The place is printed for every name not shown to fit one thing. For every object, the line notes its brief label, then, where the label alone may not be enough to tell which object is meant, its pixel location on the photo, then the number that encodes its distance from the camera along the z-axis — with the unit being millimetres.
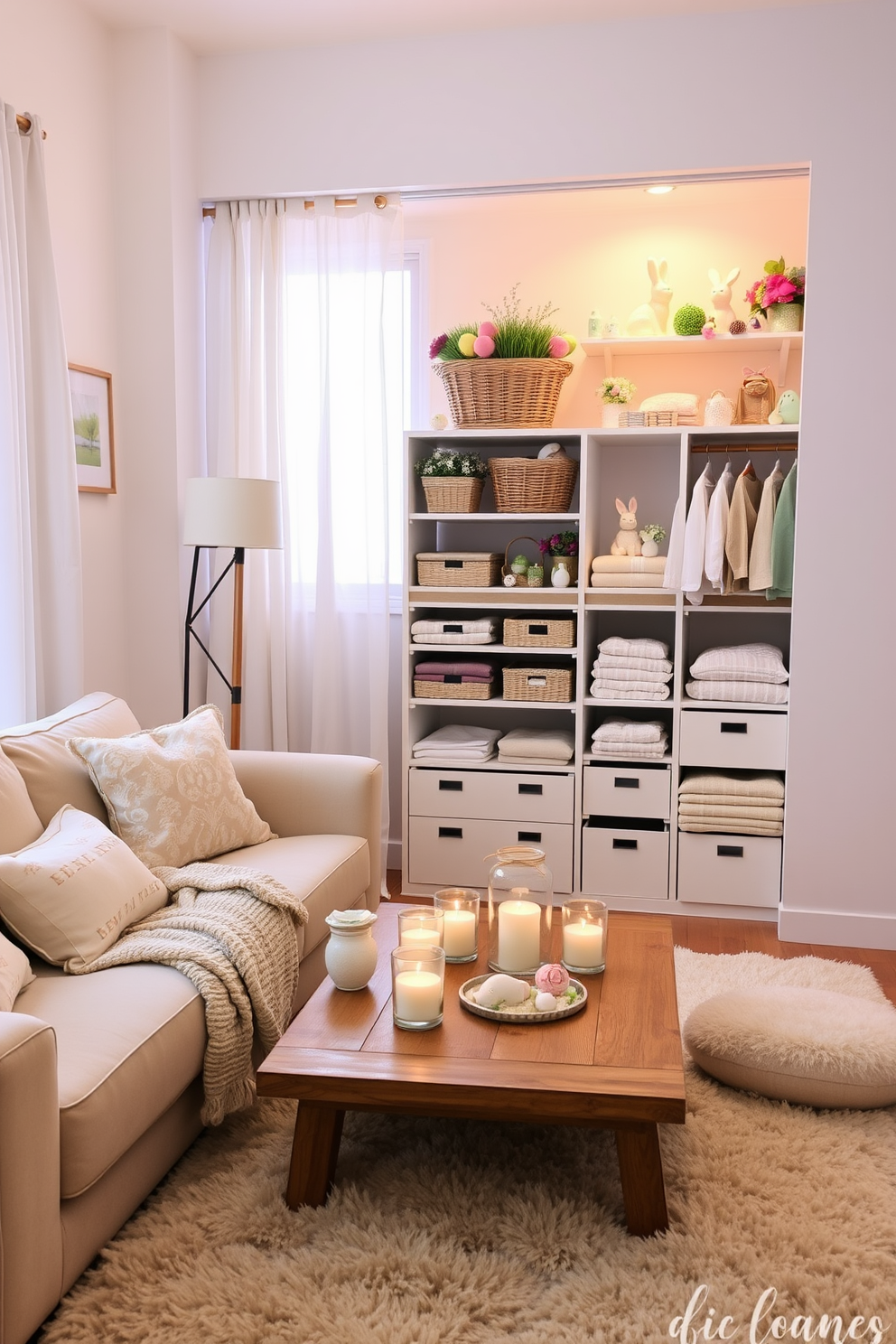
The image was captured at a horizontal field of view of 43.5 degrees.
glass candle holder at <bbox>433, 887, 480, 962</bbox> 2328
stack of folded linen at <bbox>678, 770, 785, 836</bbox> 3652
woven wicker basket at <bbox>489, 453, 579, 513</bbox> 3811
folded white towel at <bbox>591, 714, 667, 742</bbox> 3766
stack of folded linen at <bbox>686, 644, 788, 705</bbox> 3660
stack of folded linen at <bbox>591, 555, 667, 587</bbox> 3779
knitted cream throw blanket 2166
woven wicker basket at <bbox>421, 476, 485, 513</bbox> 3879
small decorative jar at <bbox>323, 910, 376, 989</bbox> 2186
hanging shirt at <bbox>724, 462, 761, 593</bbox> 3633
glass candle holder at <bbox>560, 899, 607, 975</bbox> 2289
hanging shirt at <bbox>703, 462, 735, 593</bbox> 3615
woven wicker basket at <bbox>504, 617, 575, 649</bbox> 3848
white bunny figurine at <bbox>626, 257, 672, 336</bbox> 3867
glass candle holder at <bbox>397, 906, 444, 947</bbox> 2207
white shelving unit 3742
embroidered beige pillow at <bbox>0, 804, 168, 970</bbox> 2123
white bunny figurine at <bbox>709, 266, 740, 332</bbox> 3811
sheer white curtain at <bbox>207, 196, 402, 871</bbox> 3992
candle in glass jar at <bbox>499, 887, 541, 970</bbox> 2244
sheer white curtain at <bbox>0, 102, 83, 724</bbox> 3057
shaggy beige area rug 1765
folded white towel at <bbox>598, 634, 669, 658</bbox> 3773
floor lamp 3566
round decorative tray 2066
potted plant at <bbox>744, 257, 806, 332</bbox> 3604
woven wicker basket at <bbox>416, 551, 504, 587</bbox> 3900
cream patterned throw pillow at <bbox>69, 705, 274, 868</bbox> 2594
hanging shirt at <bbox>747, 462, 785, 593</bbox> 3607
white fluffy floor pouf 2379
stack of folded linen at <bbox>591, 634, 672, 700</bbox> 3775
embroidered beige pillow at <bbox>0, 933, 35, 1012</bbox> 1892
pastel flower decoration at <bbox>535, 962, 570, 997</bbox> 2137
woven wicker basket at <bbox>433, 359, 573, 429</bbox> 3758
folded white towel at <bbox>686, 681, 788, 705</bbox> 3660
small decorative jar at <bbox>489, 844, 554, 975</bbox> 2246
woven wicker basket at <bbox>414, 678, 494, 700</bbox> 3932
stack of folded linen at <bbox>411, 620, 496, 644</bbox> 3893
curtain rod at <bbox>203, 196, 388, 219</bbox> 3889
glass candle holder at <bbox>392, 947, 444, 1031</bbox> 2025
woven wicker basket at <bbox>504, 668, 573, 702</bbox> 3859
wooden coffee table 1843
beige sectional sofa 1604
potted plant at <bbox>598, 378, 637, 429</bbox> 3826
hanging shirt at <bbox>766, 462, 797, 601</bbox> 3580
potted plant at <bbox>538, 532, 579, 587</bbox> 3857
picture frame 3594
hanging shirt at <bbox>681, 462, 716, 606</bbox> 3645
